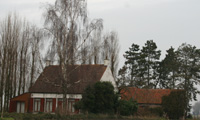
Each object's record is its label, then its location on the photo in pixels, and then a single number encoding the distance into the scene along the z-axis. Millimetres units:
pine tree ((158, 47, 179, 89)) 54516
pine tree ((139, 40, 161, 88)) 60000
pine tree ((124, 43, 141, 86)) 60644
